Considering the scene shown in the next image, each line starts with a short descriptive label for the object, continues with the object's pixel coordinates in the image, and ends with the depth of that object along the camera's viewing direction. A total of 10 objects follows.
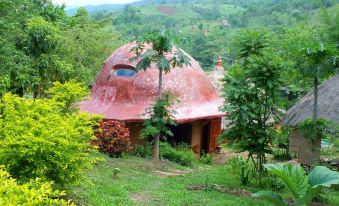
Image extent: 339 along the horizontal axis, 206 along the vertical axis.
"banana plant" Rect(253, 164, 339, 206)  7.54
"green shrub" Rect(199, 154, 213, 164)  18.62
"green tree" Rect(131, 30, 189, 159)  14.63
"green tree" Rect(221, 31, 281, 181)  11.38
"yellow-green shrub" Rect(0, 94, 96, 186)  6.66
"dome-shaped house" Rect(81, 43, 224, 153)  18.17
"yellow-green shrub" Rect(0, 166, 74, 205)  4.34
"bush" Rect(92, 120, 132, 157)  15.06
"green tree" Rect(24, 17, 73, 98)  17.12
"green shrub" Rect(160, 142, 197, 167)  16.67
